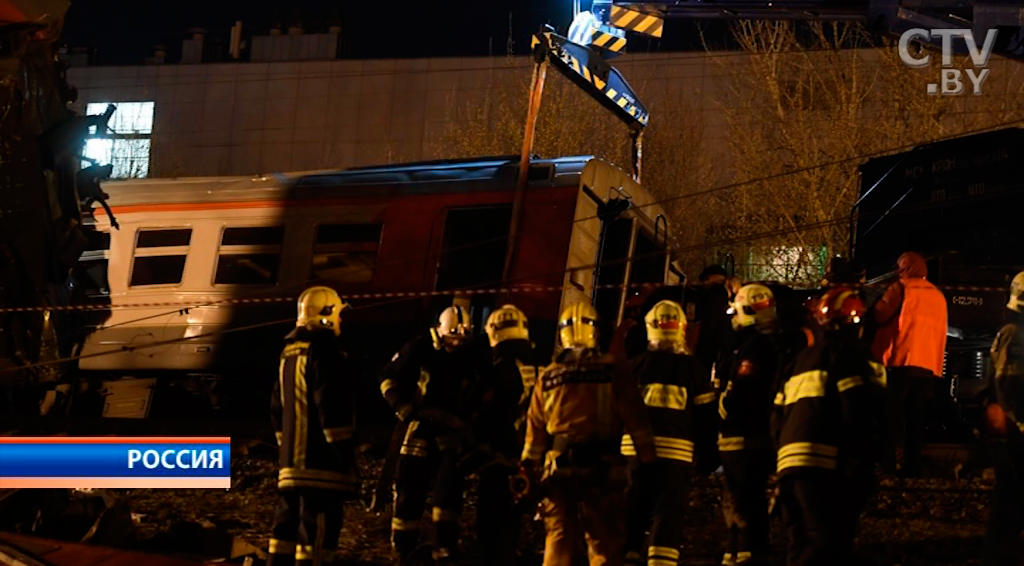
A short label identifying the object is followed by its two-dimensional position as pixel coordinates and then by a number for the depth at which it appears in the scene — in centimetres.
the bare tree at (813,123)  2867
